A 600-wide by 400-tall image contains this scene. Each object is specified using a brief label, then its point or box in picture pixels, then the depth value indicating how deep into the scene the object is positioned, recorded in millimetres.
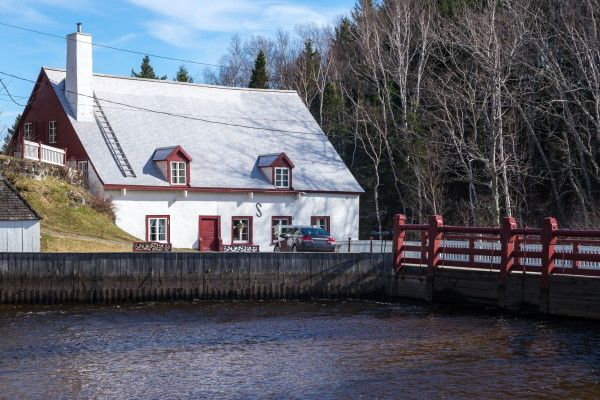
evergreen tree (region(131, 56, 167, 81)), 86062
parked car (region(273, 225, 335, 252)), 38344
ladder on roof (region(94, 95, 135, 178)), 41531
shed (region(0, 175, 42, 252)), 29688
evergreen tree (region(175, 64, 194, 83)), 88500
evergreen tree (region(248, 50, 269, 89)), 69438
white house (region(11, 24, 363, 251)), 41750
